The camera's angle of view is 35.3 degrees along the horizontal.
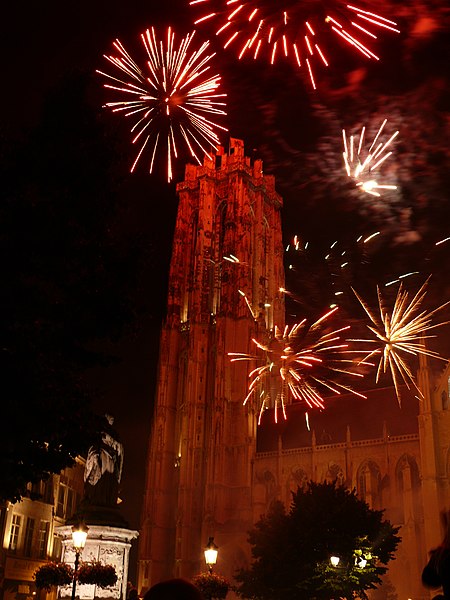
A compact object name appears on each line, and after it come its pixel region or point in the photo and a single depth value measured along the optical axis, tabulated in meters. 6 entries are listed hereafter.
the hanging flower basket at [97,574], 16.58
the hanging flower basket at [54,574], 16.36
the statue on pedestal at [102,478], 20.08
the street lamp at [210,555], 18.76
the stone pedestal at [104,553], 19.08
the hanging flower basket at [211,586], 19.17
